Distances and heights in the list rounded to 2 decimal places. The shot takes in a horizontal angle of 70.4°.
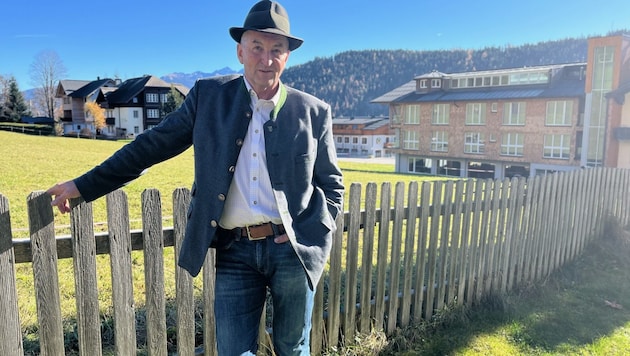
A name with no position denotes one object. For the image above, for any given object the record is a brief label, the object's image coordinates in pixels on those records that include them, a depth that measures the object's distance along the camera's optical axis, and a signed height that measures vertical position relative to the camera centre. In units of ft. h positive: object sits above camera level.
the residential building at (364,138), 262.26 -3.91
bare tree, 260.62 +23.92
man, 6.95 -0.78
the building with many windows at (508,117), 116.37 +4.94
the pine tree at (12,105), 218.38 +12.09
